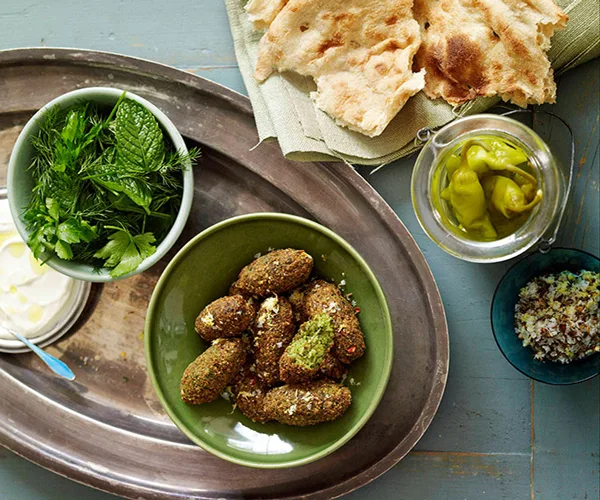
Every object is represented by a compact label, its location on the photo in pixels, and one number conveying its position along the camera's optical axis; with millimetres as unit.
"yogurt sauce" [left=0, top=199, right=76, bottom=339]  1312
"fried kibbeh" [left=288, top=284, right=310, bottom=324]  1213
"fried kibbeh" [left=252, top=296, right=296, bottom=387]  1169
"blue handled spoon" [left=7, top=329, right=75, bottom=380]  1294
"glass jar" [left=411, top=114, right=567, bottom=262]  1126
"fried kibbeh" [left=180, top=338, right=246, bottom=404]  1156
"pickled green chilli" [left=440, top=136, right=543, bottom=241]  1105
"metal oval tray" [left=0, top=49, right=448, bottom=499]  1272
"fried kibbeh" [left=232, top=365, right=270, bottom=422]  1193
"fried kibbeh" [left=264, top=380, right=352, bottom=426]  1140
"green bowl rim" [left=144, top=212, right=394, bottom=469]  1153
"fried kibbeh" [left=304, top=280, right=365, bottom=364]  1150
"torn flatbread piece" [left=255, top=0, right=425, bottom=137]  1177
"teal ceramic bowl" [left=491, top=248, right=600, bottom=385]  1259
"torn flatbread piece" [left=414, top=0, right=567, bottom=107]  1139
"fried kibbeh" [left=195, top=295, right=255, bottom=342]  1161
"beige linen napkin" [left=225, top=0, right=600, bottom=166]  1217
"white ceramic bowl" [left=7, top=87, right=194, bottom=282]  1184
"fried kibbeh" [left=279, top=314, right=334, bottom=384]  1122
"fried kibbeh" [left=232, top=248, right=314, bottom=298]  1160
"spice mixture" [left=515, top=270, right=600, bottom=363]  1226
